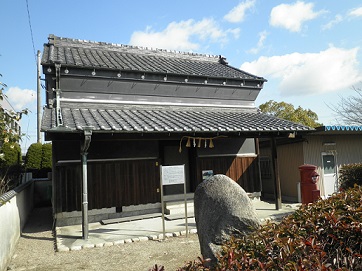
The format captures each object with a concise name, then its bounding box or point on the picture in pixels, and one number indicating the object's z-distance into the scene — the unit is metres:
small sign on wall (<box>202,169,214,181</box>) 10.48
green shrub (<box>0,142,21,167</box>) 13.57
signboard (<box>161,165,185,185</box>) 7.24
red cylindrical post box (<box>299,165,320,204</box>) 7.40
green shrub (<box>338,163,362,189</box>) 9.19
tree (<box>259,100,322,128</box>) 26.38
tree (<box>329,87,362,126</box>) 19.81
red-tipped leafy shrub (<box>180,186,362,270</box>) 2.24
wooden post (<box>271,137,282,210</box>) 9.92
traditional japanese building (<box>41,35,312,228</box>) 8.49
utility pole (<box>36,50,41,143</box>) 19.34
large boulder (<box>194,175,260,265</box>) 3.55
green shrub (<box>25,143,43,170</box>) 15.60
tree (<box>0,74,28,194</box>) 5.30
